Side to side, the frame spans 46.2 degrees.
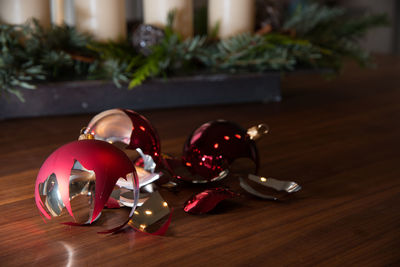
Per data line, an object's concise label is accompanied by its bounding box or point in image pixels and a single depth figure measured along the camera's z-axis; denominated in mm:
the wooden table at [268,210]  290
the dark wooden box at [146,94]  637
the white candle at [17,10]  667
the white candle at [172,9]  720
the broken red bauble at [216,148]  404
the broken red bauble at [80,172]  311
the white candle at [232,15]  758
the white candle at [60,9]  848
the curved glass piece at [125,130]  390
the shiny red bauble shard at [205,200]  352
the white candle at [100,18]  702
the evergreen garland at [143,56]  611
